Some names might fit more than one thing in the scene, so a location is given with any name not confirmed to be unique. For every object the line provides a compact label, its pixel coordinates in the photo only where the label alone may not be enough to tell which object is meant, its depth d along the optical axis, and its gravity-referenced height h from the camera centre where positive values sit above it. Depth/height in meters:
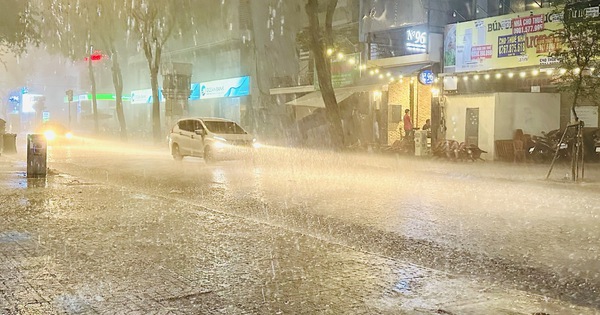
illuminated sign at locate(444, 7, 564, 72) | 21.58 +3.25
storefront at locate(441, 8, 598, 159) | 22.12 +1.88
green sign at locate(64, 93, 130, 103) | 61.25 +2.78
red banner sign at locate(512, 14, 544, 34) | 21.73 +3.76
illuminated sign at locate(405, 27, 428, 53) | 26.36 +3.74
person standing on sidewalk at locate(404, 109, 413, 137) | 27.67 +0.06
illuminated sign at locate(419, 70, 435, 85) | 26.19 +2.13
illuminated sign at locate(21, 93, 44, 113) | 77.69 +2.60
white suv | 22.23 -0.56
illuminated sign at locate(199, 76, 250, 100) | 41.06 +2.60
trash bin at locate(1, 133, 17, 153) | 28.52 -0.91
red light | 54.38 +6.17
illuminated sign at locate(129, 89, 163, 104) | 52.66 +2.42
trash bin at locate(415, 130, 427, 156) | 25.62 -0.66
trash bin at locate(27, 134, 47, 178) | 16.80 -0.89
